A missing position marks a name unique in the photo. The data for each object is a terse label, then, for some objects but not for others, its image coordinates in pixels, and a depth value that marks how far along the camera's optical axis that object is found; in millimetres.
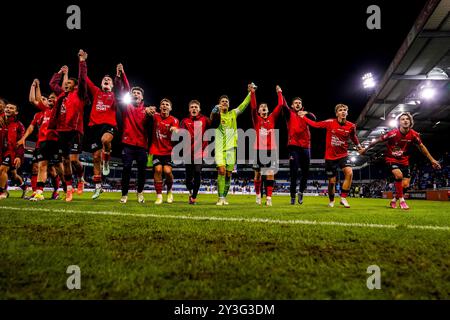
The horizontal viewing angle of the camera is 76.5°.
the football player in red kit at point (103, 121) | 6938
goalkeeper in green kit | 6645
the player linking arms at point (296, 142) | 7594
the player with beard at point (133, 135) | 6531
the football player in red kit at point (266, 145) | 7420
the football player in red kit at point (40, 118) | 7102
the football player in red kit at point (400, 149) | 7223
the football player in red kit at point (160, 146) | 6938
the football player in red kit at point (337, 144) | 7137
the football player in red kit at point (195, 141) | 6703
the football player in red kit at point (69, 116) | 6312
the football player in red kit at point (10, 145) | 7046
